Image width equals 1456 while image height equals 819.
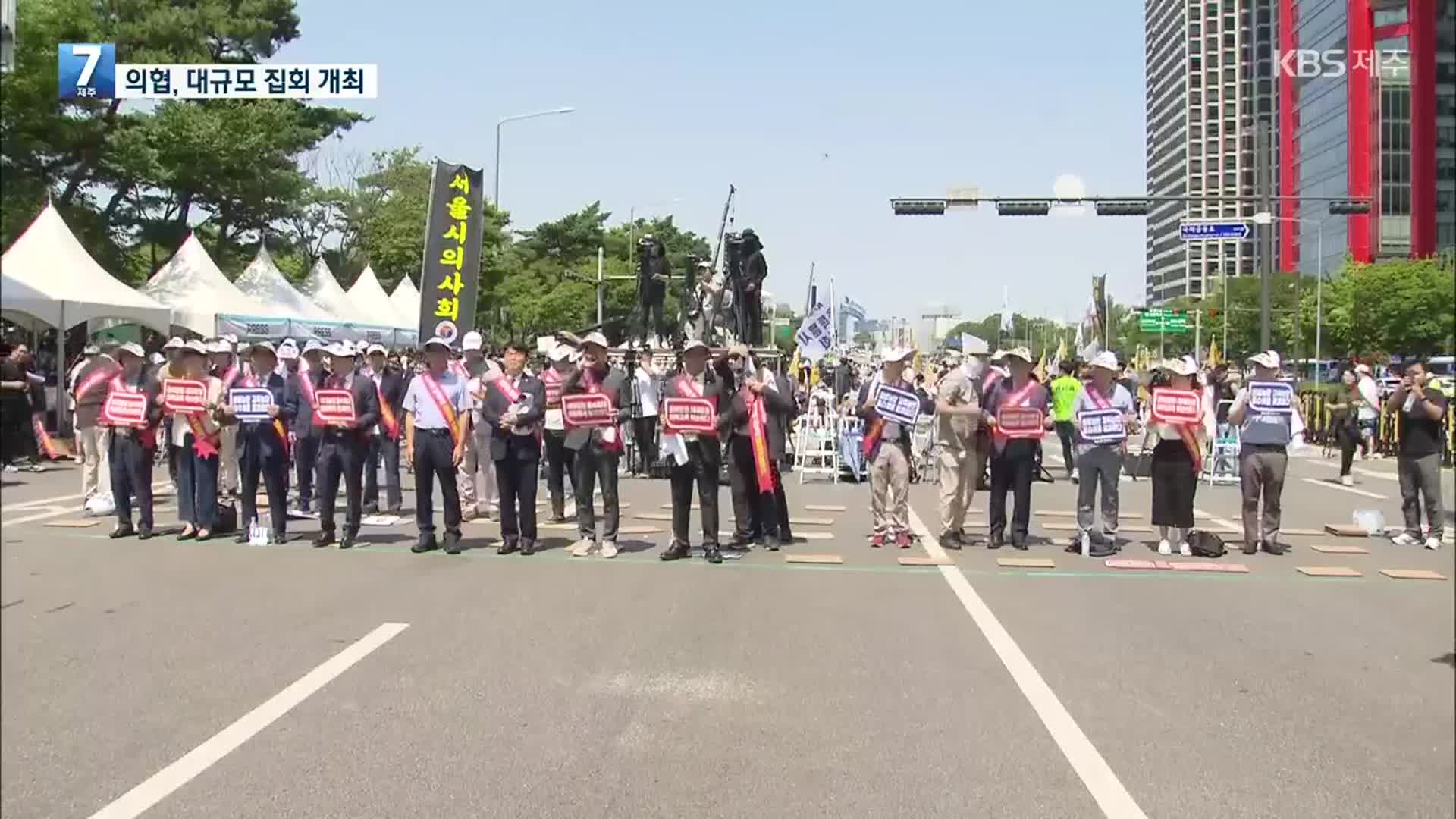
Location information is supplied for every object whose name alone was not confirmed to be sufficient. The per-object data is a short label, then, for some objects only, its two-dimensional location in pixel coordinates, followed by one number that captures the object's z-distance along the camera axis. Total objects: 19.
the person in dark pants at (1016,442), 11.62
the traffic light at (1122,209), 28.36
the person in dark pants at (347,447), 11.30
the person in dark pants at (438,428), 10.95
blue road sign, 25.05
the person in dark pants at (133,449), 10.75
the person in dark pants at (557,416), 11.55
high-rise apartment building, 162.00
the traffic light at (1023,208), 28.03
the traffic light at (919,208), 27.84
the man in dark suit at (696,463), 10.88
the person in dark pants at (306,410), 11.57
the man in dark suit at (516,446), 10.88
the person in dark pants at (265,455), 11.40
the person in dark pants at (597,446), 11.02
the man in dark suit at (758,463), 11.58
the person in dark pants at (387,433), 13.80
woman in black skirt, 11.29
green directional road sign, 78.00
